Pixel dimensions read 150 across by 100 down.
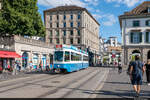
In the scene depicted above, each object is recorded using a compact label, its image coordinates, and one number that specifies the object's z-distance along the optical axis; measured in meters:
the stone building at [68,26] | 71.81
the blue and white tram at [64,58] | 21.55
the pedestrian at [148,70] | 13.85
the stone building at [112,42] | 149.38
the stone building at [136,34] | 41.03
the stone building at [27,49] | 27.42
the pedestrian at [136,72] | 8.14
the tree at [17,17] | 29.50
